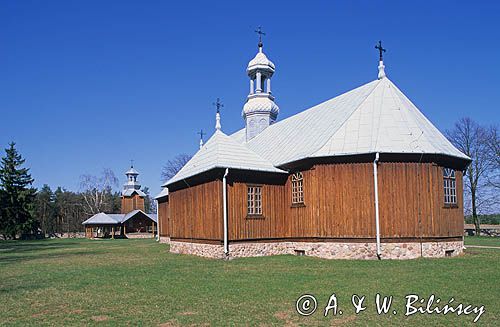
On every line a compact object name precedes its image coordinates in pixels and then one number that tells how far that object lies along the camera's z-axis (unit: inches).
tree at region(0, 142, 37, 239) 1907.0
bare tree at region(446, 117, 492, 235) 1630.2
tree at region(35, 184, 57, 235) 2696.9
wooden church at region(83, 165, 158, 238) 2196.1
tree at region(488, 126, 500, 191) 1584.6
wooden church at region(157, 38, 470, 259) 714.2
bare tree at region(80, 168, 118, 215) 2903.5
